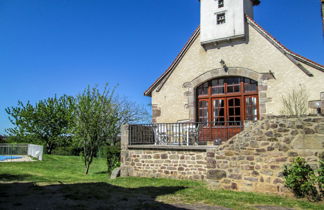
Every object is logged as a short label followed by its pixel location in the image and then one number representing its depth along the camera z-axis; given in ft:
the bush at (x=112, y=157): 43.39
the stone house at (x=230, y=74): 36.58
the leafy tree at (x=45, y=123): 105.19
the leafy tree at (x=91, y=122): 47.83
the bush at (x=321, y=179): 22.84
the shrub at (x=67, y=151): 100.89
